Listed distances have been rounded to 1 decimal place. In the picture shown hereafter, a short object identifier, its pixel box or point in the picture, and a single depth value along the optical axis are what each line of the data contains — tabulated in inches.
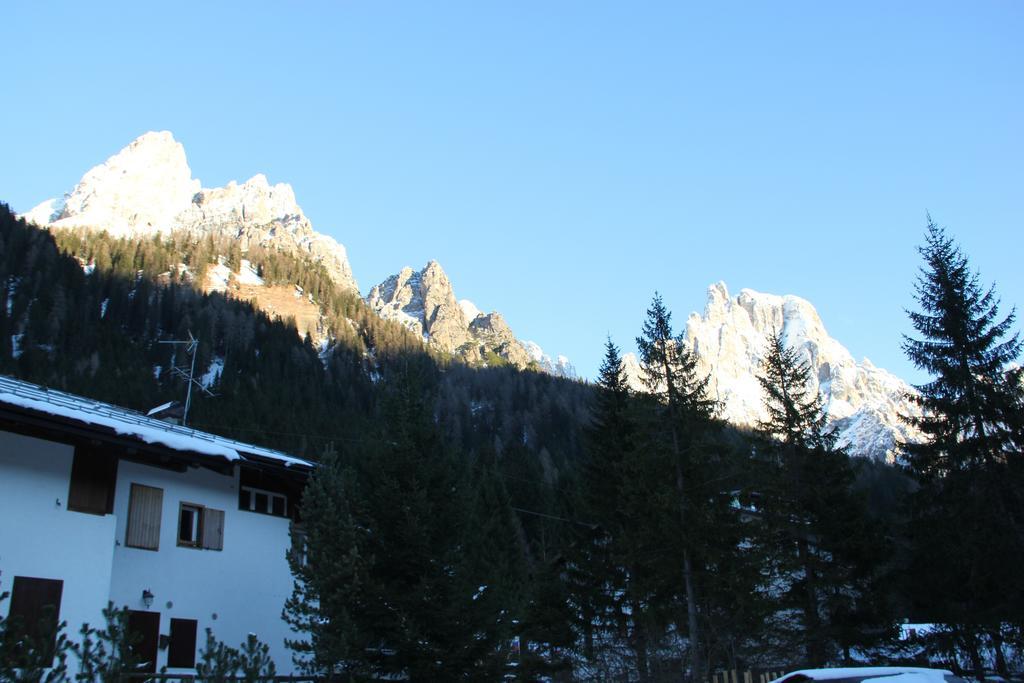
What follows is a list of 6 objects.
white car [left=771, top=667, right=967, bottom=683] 492.4
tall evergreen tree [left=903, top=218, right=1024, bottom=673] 912.9
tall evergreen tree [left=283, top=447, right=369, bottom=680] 711.1
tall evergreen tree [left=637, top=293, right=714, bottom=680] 916.0
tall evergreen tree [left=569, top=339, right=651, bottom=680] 995.3
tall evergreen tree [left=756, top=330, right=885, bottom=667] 964.0
